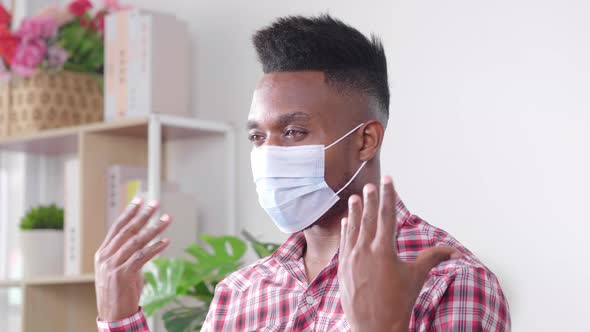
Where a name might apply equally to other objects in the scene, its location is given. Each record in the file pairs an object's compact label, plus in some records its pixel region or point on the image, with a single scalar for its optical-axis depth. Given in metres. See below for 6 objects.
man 1.43
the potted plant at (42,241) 2.81
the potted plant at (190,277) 2.23
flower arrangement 2.82
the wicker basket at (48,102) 2.85
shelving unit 2.59
